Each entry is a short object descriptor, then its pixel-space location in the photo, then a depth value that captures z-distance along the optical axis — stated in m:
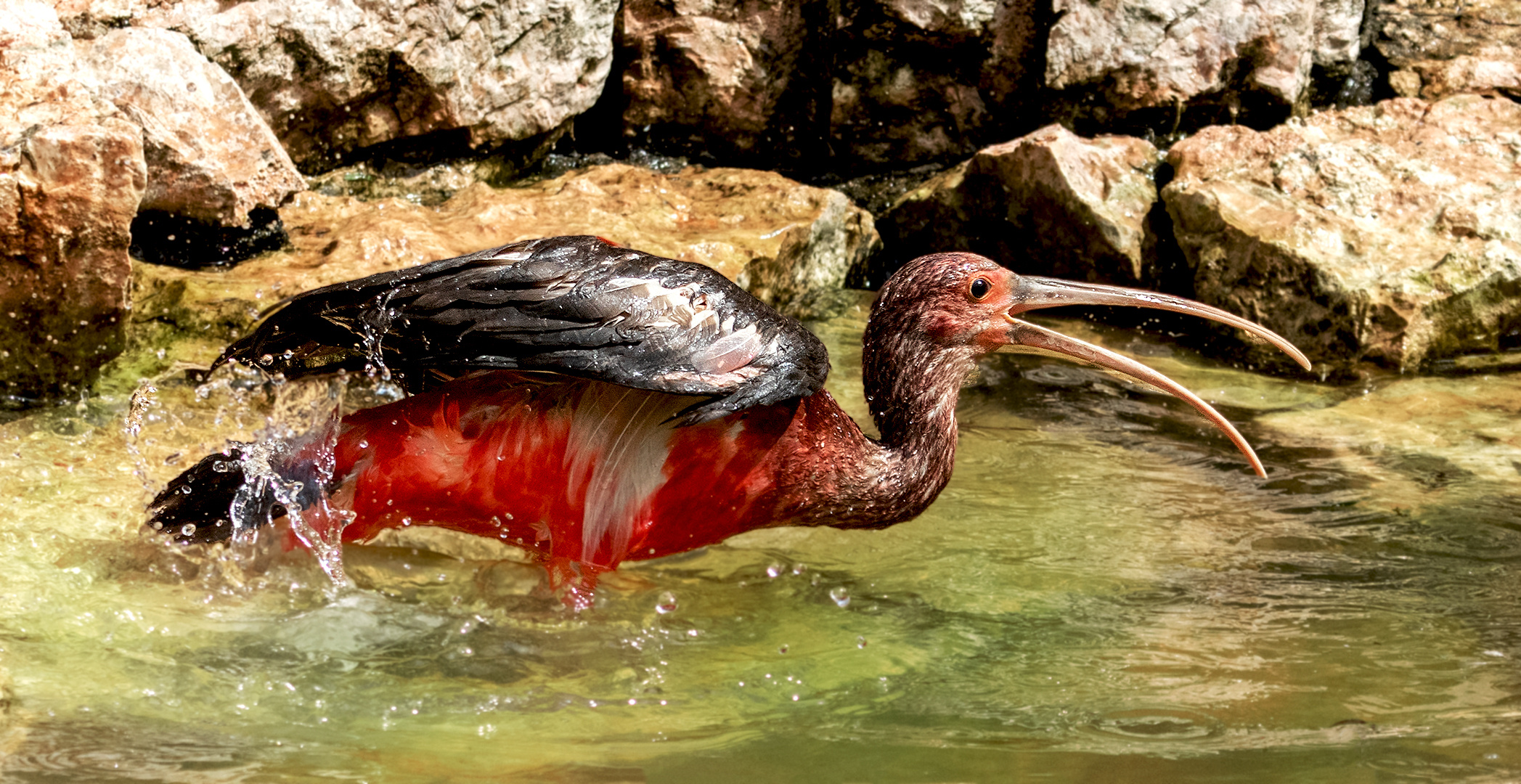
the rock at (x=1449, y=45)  12.90
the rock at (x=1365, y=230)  10.76
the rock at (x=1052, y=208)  11.73
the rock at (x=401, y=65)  10.63
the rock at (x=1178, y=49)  12.61
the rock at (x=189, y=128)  9.34
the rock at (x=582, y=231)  9.32
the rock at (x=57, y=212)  8.13
